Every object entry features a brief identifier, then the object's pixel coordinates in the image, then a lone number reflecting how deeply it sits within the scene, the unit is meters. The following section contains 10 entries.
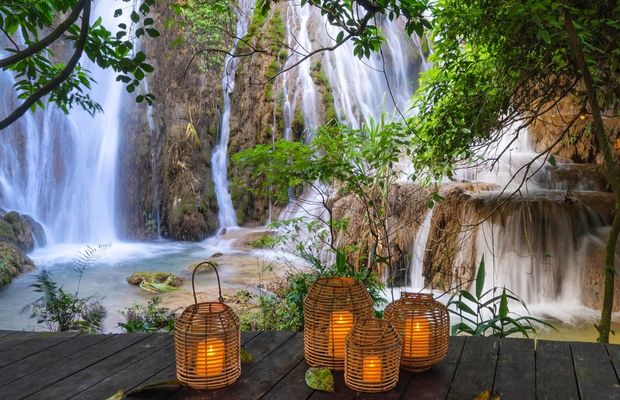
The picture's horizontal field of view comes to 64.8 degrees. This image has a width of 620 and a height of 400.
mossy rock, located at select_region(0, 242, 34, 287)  8.97
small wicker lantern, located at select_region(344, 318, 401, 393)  1.76
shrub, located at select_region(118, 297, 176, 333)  4.73
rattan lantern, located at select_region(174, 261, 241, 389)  1.82
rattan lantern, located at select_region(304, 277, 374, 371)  1.95
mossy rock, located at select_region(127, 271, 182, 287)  8.69
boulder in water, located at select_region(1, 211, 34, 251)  11.45
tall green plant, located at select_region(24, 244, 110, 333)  5.34
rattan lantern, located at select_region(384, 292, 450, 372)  1.96
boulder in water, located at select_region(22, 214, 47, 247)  12.24
